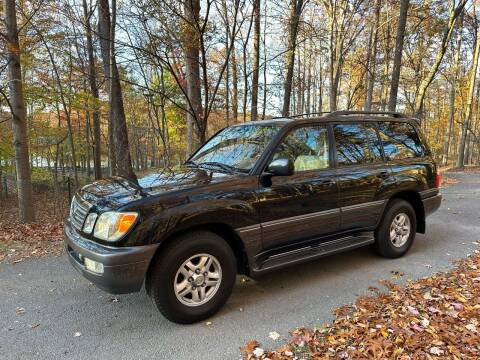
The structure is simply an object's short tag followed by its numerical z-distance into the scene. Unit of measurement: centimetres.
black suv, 294
